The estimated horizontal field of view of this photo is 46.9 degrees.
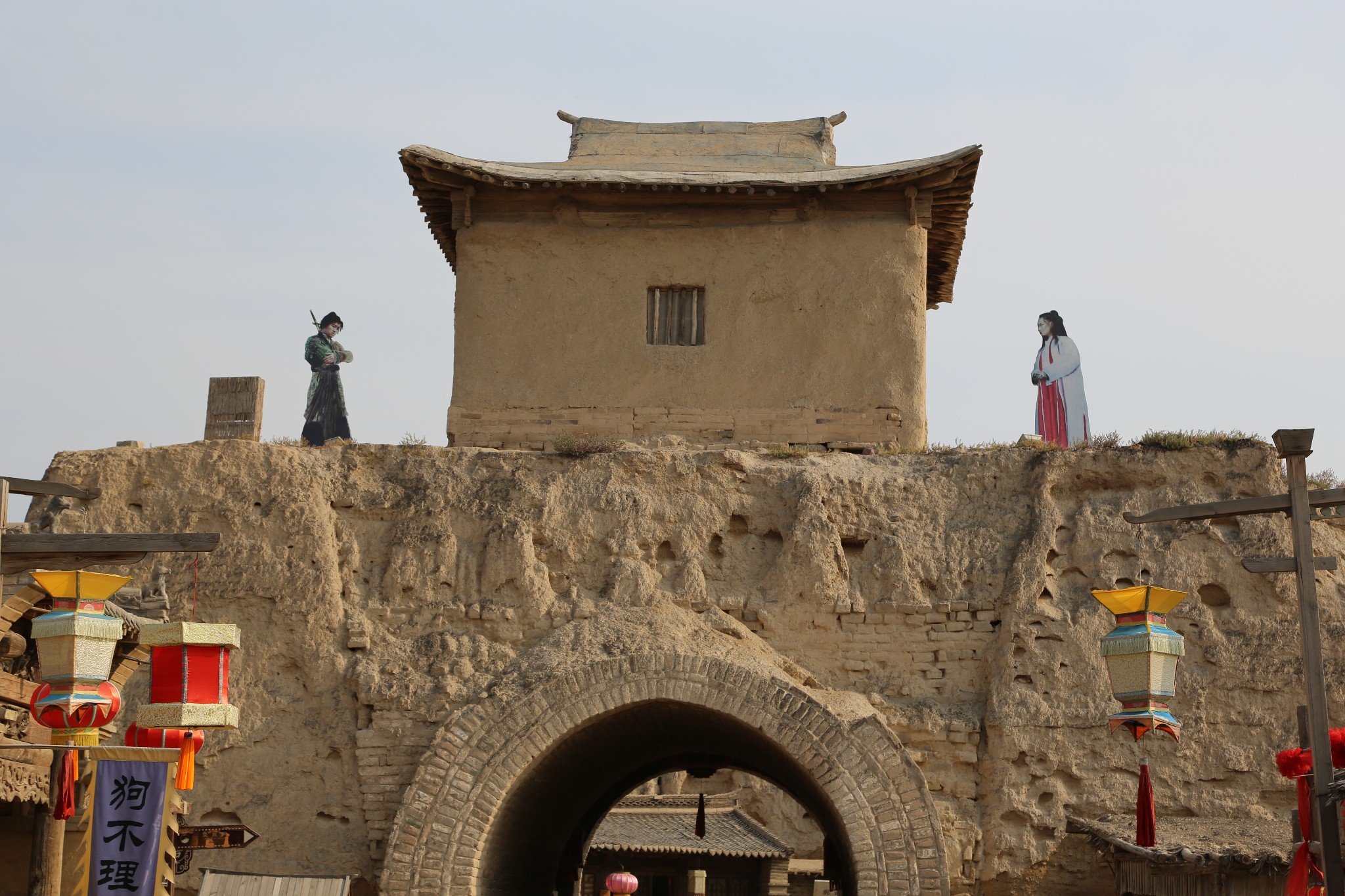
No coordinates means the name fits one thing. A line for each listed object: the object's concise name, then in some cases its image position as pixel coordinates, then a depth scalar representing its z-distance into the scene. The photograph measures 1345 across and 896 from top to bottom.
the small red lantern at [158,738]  10.42
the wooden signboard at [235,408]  13.84
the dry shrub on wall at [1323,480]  13.34
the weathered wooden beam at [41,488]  9.16
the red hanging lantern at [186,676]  10.02
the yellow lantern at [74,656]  9.23
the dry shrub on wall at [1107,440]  13.12
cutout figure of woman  20.70
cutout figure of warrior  22.11
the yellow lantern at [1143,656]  10.05
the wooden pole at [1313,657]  8.78
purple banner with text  10.51
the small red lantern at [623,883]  23.67
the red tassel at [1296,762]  9.30
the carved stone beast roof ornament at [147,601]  12.23
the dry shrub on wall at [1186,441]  12.98
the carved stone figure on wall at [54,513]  13.01
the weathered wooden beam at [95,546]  9.10
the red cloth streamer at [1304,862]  9.34
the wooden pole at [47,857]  10.45
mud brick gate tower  14.56
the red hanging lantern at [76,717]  9.23
